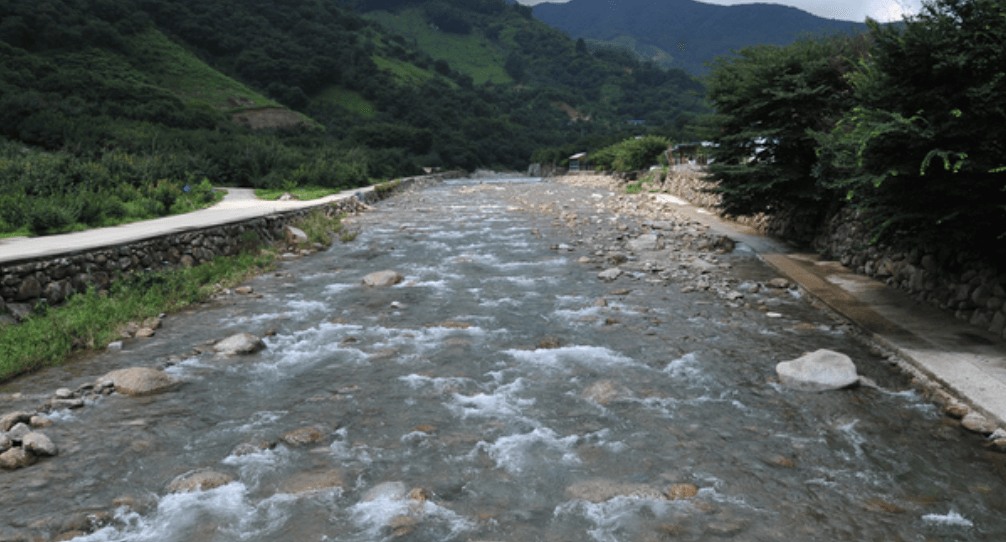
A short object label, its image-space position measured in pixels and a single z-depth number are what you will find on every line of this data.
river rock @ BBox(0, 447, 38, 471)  4.49
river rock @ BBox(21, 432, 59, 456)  4.64
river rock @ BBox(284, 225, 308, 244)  14.90
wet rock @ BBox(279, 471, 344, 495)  4.28
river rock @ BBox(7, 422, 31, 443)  4.80
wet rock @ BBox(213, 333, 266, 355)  7.21
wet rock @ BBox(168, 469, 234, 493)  4.29
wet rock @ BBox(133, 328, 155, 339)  7.80
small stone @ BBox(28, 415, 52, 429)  5.14
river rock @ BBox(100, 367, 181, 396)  5.94
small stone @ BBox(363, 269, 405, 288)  11.05
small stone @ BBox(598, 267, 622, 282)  11.23
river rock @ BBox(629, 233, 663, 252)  14.24
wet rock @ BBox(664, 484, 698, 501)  4.16
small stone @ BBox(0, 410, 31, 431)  5.02
